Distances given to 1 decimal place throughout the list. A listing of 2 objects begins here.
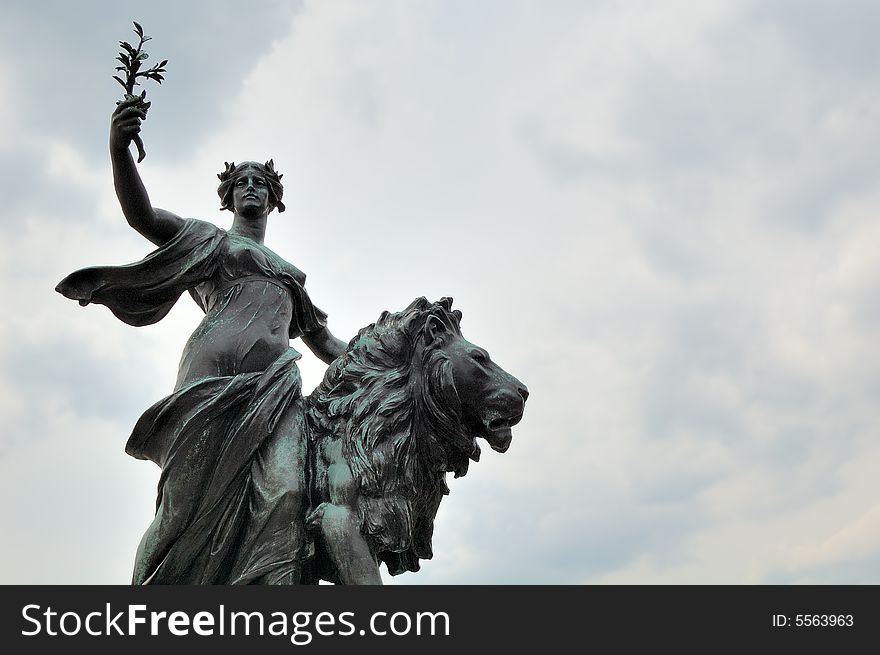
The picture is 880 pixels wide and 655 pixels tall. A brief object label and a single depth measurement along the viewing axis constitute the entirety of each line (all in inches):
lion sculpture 263.1
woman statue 258.8
